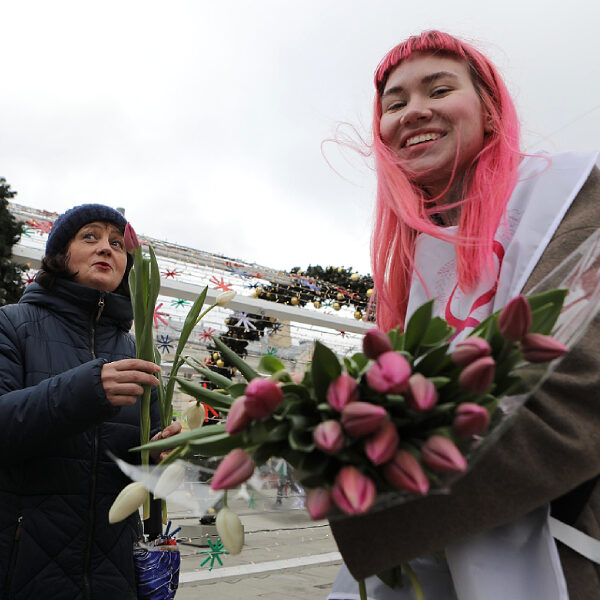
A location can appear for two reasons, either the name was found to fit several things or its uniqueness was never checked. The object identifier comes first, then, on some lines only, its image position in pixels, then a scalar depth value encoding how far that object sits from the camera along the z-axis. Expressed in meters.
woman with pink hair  0.68
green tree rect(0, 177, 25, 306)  4.71
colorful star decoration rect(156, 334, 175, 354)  4.18
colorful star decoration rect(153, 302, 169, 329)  4.10
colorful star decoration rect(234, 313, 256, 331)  5.27
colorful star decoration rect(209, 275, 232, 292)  5.08
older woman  1.59
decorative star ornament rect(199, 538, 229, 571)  2.40
